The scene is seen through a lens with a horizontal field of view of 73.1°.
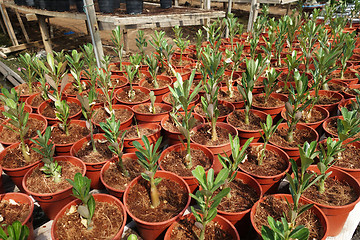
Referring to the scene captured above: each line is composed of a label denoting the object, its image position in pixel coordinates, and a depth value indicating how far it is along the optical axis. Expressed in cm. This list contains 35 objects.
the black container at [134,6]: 143
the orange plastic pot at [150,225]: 48
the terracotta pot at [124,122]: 81
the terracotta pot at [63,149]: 72
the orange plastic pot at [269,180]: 58
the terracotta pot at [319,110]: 78
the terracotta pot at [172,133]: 75
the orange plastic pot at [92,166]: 64
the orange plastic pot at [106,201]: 46
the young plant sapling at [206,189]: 42
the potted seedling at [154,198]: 49
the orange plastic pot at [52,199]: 55
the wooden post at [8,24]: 185
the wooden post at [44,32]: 168
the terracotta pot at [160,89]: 102
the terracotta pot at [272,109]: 86
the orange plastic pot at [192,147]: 60
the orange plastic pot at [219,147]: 68
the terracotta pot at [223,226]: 46
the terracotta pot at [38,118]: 80
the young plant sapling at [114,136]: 60
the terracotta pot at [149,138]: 72
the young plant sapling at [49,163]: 58
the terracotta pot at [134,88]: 93
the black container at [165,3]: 178
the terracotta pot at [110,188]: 57
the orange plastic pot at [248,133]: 74
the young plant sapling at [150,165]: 51
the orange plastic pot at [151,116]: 84
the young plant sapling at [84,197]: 45
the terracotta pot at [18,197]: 54
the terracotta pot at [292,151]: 67
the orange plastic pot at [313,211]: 46
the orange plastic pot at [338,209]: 50
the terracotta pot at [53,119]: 84
